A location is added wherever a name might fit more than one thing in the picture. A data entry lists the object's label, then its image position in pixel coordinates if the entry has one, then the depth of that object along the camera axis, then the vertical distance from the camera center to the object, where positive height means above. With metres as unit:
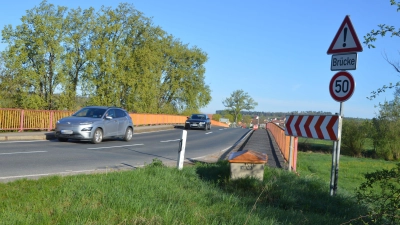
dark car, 41.19 -0.97
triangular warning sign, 7.75 +1.42
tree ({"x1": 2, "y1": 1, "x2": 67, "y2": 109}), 28.36 +3.31
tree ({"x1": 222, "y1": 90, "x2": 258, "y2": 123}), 137.25 +3.65
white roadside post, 9.80 -0.90
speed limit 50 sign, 7.81 +0.58
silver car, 17.86 -0.71
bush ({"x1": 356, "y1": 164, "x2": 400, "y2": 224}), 5.03 -0.99
